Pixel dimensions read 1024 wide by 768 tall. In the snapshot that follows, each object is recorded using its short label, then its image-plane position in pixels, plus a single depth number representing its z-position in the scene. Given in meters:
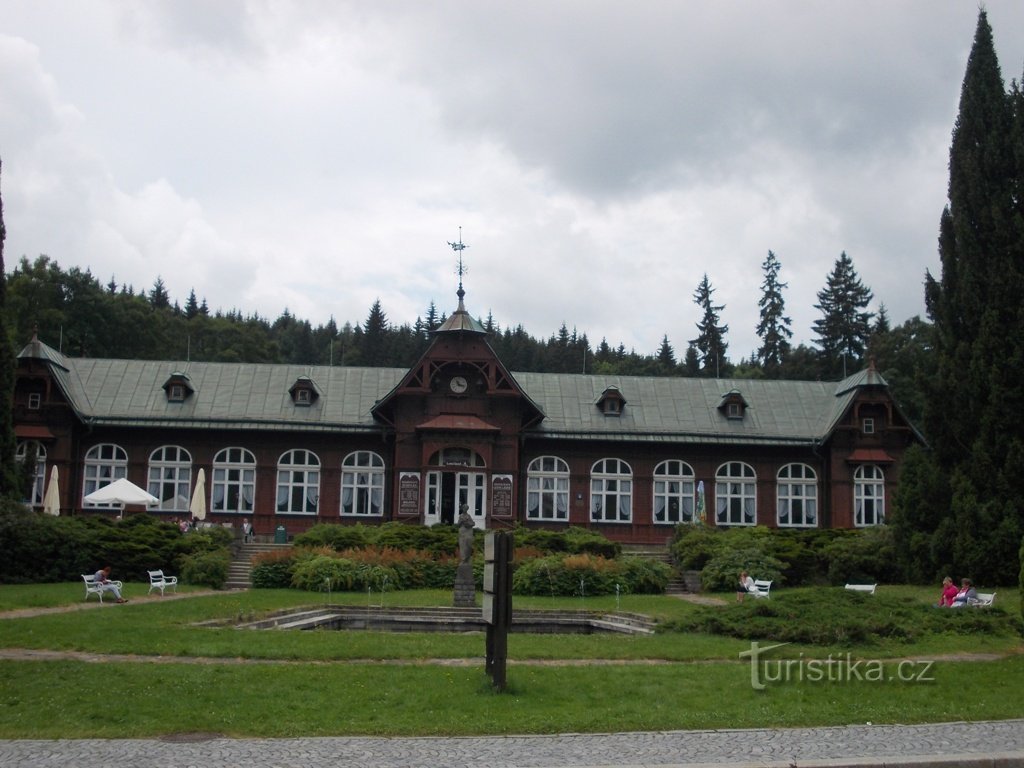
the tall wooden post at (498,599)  12.48
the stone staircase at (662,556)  30.12
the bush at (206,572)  28.08
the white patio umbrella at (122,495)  29.83
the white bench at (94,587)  23.23
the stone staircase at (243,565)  28.77
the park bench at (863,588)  23.67
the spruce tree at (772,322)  84.44
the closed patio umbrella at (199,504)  34.34
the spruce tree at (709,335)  89.94
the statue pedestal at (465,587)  24.10
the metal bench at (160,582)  25.17
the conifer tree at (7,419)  30.55
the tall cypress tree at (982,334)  26.88
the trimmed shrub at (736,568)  28.83
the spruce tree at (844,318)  81.50
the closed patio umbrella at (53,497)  33.78
